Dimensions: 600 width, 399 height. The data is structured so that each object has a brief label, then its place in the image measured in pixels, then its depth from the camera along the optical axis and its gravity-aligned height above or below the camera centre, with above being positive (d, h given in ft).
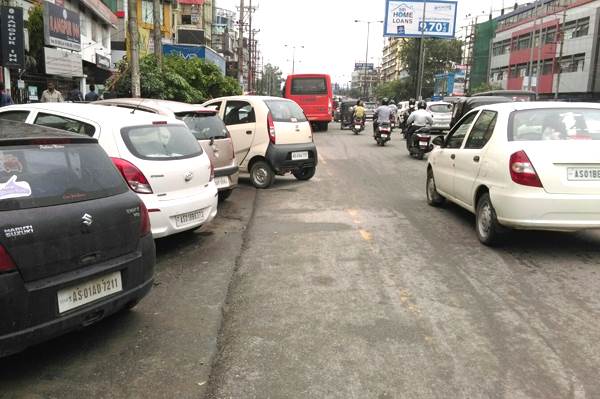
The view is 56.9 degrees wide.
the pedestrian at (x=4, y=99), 44.37 -0.31
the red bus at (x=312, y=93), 89.92 +1.92
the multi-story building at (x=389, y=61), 508.12 +46.81
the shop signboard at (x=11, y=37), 48.14 +5.03
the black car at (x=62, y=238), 10.57 -2.93
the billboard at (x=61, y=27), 69.81 +9.32
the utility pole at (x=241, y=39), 134.16 +16.57
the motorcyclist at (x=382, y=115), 65.87 -0.88
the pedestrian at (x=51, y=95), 50.14 +0.12
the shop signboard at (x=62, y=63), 71.67 +4.65
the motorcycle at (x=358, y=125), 86.99 -2.85
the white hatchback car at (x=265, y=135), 35.22 -1.98
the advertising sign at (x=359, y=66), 577.35 +42.33
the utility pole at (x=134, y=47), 44.21 +4.23
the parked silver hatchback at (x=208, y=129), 27.40 -1.39
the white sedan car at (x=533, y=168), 18.81 -1.96
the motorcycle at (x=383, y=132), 66.23 -2.95
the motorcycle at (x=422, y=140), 53.06 -2.99
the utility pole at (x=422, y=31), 133.08 +18.74
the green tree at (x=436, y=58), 327.26 +30.64
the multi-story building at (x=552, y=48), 180.45 +24.18
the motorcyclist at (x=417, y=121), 55.70 -1.29
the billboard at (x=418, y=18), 135.64 +22.00
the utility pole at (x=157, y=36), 59.36 +6.82
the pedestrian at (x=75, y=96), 65.67 +0.17
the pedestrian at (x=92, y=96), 60.90 +0.19
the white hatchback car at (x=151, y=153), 19.29 -1.91
